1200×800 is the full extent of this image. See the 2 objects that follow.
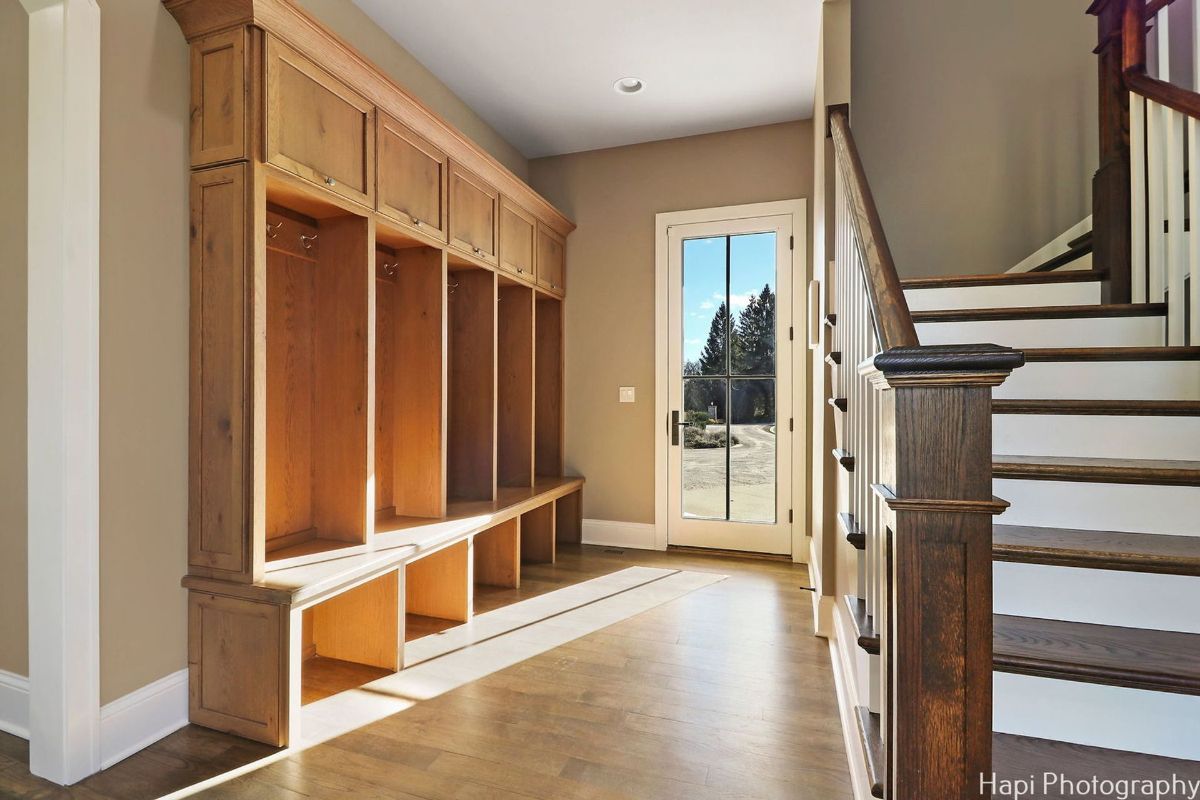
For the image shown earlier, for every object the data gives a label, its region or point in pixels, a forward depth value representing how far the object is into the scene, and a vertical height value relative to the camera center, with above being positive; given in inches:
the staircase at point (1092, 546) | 49.4 -14.0
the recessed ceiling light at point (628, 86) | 138.2 +76.5
